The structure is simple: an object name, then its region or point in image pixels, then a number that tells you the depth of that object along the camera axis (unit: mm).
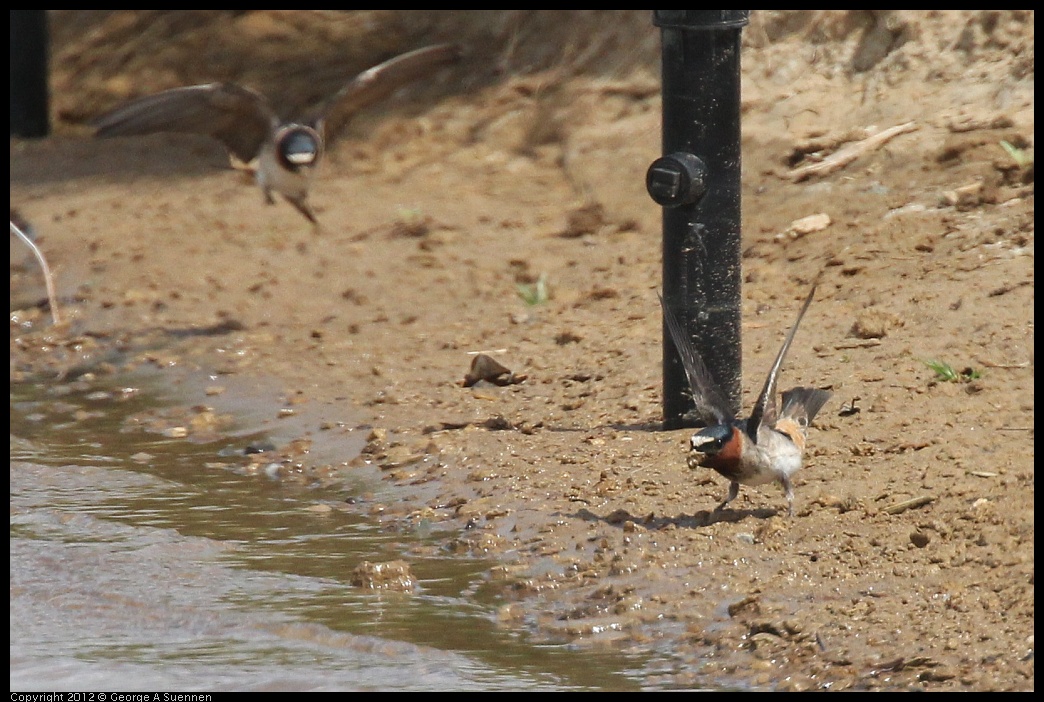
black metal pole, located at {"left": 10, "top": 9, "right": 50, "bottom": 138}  22422
